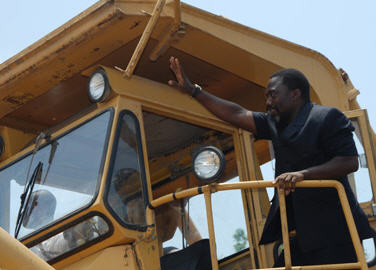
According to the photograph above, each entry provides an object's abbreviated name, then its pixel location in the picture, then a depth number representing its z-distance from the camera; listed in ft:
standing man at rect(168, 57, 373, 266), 11.80
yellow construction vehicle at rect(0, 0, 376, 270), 12.35
